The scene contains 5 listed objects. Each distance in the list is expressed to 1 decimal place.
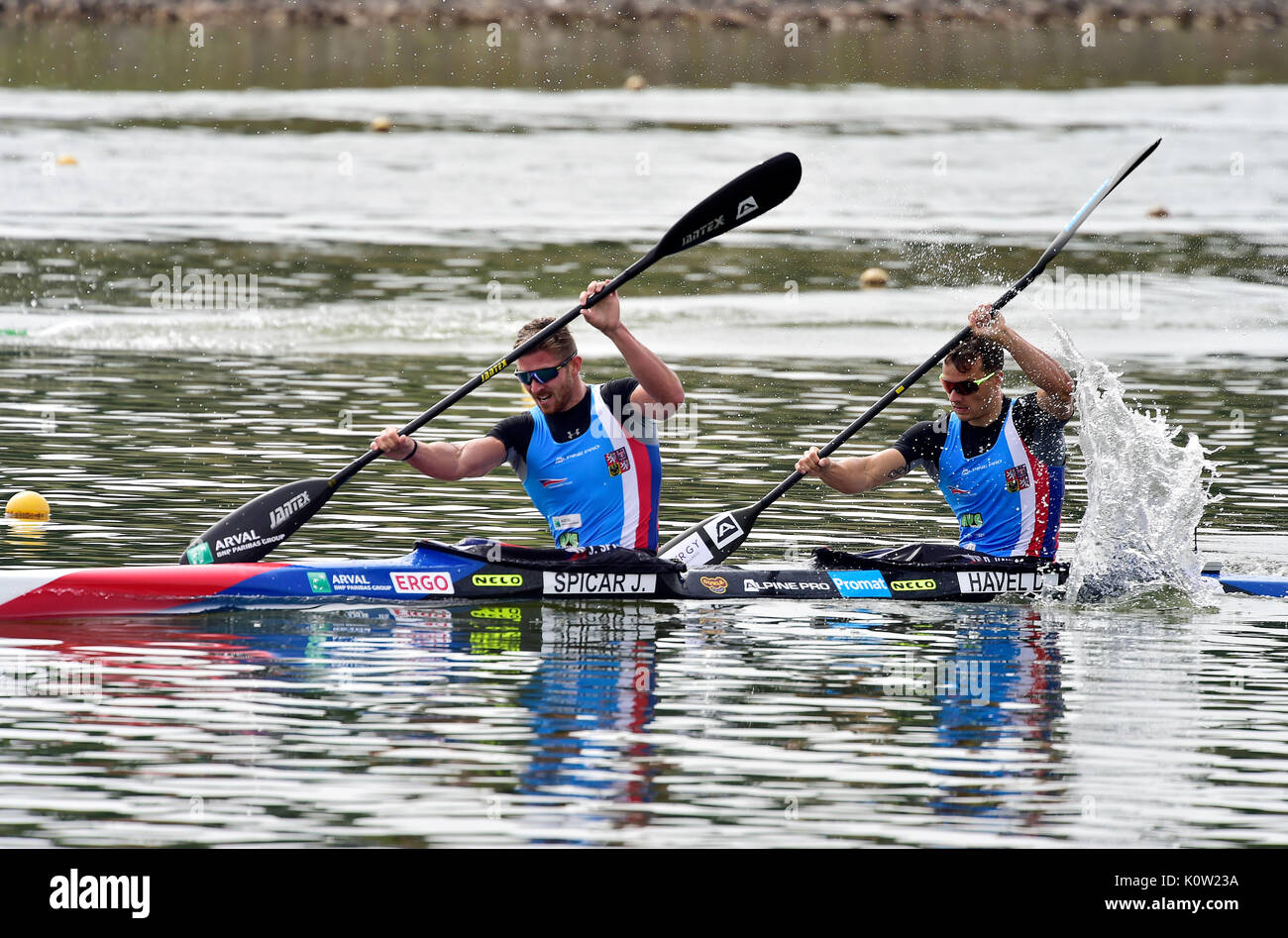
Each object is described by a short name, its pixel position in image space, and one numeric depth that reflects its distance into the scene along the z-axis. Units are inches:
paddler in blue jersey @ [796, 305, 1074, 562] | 457.7
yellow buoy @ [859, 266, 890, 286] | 1051.9
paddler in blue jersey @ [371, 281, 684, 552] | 445.1
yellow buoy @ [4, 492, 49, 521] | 533.0
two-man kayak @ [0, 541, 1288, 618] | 434.0
